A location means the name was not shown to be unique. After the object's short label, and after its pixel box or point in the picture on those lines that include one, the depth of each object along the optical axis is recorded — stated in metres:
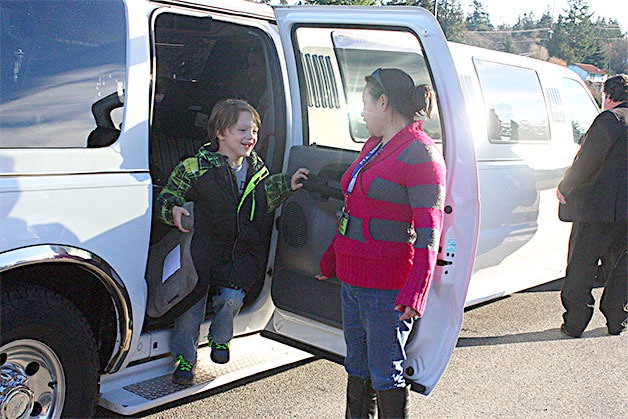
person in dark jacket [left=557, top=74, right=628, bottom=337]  5.51
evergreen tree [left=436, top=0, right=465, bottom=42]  46.91
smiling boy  3.70
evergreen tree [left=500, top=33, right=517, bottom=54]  56.68
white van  3.02
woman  3.01
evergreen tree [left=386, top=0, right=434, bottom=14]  25.33
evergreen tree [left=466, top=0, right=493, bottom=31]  78.25
